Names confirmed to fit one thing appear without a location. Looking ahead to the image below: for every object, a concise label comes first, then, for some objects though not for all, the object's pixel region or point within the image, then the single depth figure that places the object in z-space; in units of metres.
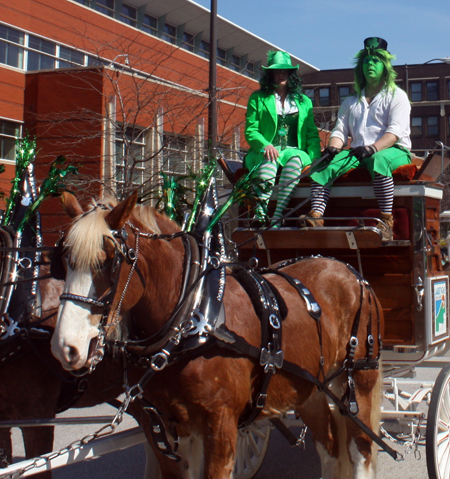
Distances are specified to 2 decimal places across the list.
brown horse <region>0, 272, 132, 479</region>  3.62
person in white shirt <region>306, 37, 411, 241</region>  4.61
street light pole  10.27
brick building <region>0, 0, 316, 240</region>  11.73
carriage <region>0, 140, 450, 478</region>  4.47
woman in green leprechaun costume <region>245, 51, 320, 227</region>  5.04
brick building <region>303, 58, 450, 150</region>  51.94
